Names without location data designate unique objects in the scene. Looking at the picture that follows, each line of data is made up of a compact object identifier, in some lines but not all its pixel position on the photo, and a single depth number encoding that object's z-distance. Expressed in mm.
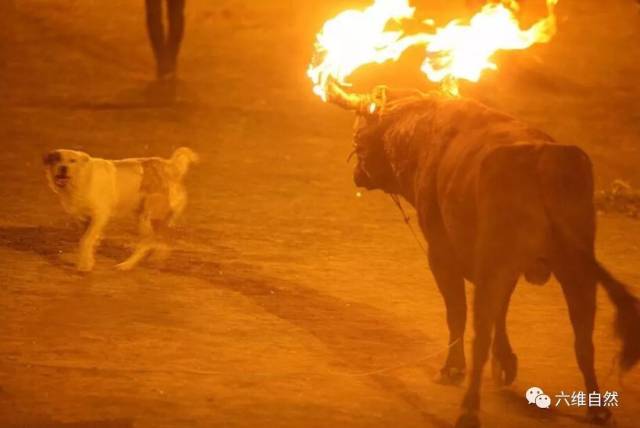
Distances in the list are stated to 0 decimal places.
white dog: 18672
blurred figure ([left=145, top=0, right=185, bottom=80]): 35281
